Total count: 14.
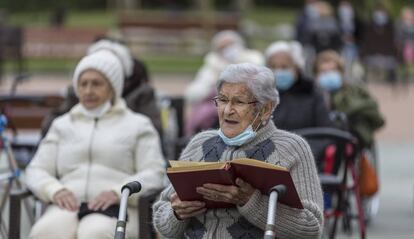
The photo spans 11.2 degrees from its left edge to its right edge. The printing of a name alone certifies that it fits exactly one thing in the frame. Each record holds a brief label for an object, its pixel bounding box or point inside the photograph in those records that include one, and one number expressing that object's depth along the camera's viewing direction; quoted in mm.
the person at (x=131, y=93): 14438
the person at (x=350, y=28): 40566
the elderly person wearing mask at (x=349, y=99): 16156
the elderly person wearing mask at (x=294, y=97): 15140
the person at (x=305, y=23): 32914
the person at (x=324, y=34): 32714
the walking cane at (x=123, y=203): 9082
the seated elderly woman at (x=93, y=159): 11321
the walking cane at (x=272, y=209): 8448
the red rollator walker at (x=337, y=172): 13397
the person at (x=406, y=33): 45939
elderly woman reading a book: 9125
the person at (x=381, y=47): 41594
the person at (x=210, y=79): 18414
